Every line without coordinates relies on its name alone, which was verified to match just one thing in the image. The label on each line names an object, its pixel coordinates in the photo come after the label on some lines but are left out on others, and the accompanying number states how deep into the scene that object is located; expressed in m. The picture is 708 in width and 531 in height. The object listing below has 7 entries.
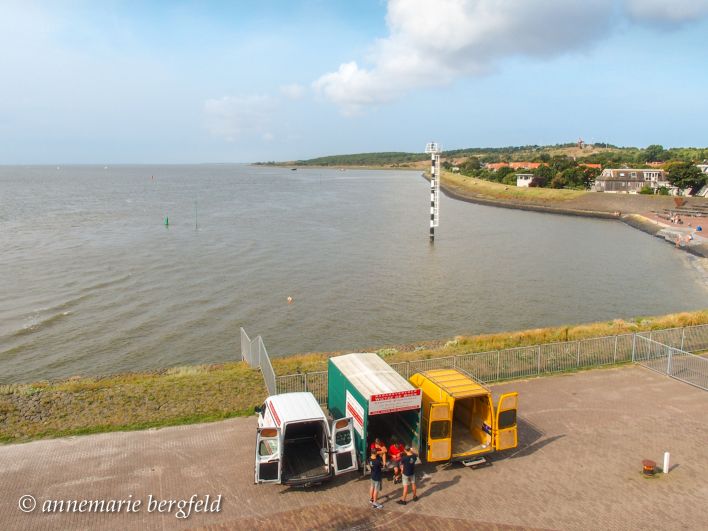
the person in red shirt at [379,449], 11.52
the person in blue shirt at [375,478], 10.62
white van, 11.20
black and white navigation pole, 59.59
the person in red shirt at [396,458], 11.59
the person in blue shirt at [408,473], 10.80
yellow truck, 12.00
